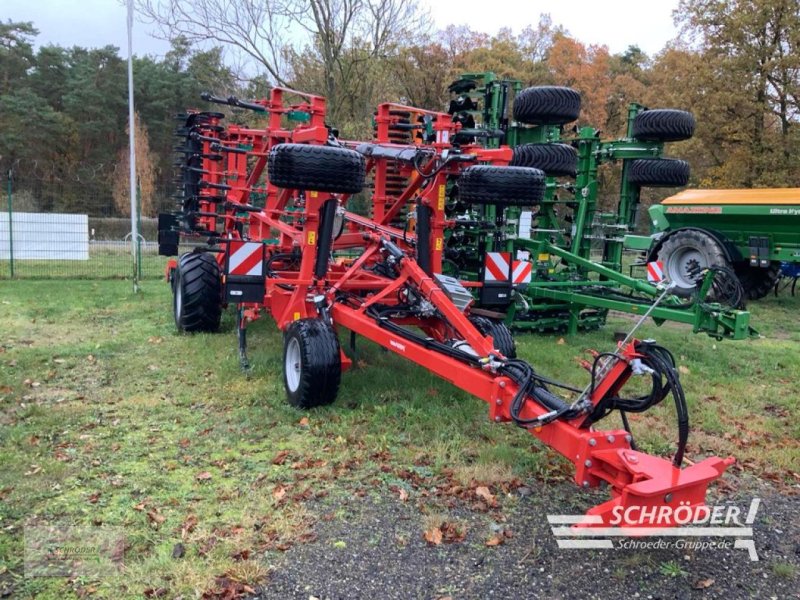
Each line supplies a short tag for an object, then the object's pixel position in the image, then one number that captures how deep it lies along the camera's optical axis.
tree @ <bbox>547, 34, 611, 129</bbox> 31.30
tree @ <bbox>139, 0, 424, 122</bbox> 17.11
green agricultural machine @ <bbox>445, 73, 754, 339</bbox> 7.90
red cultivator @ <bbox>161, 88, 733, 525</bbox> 3.09
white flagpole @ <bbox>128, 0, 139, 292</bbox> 10.67
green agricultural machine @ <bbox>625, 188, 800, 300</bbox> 10.90
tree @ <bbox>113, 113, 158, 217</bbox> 34.03
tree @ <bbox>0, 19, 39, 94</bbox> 43.34
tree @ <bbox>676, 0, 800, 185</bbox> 17.66
